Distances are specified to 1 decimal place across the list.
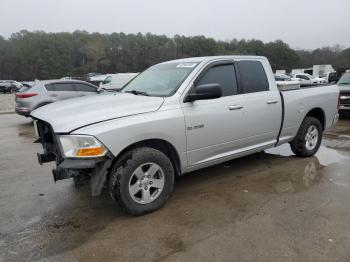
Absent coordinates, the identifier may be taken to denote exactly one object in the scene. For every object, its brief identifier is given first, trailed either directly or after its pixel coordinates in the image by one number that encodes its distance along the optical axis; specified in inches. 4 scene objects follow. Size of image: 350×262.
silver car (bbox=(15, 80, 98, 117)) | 446.0
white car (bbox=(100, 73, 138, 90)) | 936.3
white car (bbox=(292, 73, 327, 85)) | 1498.5
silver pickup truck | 142.6
